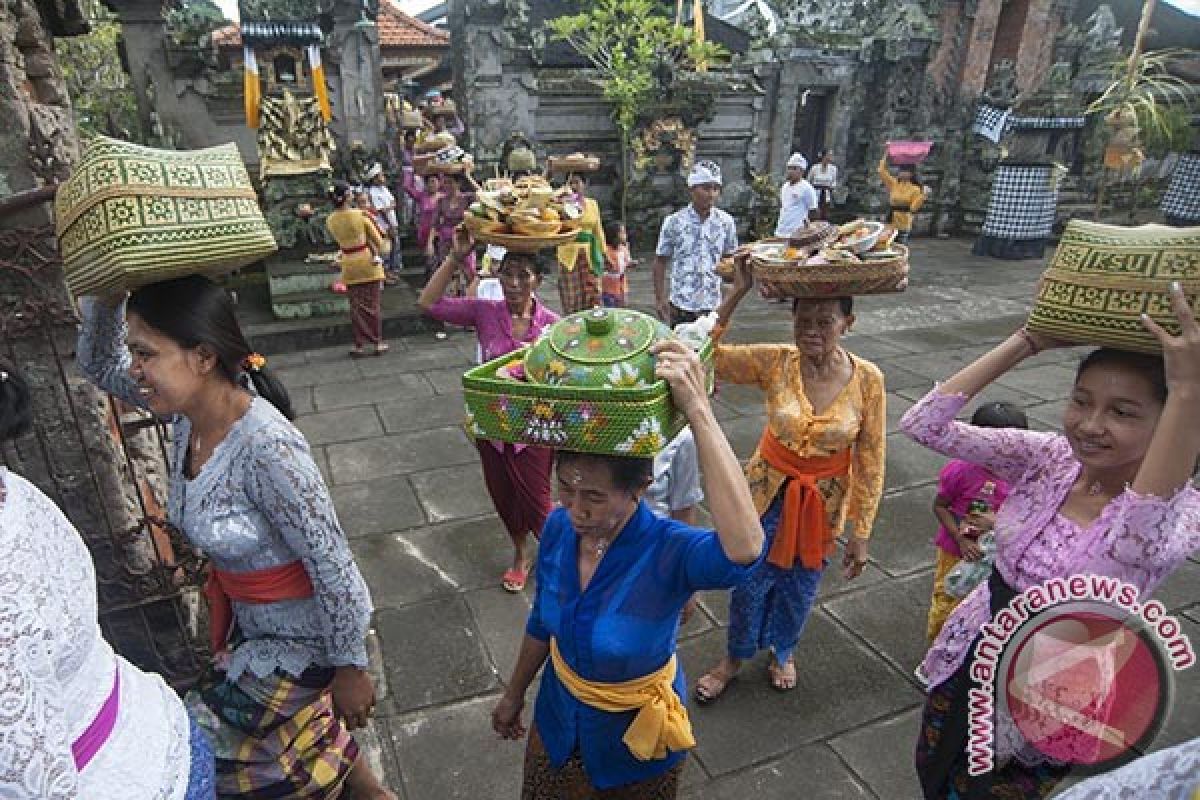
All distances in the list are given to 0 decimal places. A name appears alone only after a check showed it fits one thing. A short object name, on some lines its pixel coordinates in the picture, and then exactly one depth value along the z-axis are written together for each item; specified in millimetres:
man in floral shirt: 5711
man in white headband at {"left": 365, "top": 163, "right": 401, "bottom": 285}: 9664
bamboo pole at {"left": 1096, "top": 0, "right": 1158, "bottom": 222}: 13453
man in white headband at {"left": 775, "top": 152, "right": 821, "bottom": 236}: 11320
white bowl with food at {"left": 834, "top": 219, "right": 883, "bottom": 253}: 2498
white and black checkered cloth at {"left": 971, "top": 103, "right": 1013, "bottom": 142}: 14406
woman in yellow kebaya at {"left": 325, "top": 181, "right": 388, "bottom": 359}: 7180
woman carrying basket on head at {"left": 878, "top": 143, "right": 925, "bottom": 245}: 12219
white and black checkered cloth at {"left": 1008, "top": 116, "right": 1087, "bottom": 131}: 13070
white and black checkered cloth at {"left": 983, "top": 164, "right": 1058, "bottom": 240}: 13102
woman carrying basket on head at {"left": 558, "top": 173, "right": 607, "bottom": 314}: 5125
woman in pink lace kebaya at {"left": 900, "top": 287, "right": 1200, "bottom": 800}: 1534
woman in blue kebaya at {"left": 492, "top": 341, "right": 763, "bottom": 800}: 1604
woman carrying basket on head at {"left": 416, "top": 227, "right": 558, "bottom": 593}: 3580
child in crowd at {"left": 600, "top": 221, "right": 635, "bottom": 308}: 7285
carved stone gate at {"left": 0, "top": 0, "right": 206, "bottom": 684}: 2406
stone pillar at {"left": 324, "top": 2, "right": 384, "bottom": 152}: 12297
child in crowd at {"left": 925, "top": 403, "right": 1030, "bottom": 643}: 2861
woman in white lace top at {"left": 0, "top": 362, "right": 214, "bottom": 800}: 1080
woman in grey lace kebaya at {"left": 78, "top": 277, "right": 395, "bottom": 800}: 1805
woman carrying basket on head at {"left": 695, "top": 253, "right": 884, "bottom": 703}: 2748
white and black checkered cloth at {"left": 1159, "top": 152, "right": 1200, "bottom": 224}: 14055
